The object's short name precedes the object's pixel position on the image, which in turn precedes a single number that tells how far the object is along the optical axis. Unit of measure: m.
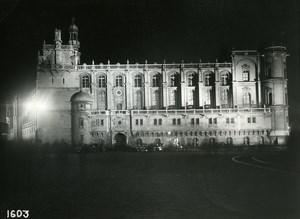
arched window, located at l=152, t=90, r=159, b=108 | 98.19
